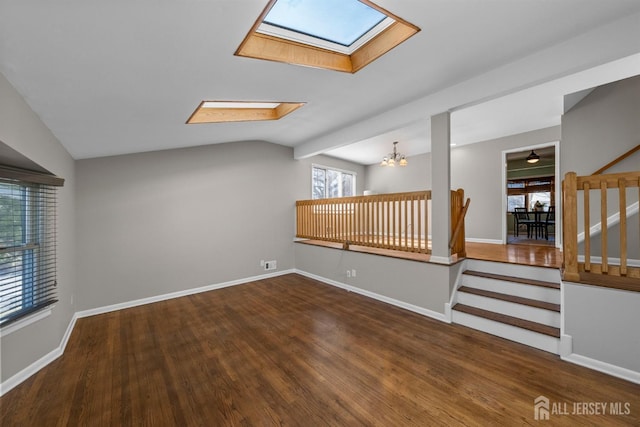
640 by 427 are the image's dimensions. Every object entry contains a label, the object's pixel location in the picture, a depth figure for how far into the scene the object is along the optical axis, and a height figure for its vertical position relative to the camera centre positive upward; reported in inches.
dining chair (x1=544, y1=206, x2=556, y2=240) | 246.9 -2.2
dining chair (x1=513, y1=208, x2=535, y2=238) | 261.0 -6.8
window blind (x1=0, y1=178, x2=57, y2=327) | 83.9 -11.3
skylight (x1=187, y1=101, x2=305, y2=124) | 128.3 +58.6
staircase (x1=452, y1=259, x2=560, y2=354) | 100.3 -38.6
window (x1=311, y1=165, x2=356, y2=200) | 258.7 +37.2
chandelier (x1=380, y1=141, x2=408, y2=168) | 225.8 +56.8
